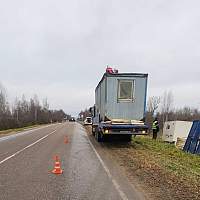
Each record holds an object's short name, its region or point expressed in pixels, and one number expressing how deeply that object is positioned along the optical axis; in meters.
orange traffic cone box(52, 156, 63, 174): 6.00
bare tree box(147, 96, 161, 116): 48.59
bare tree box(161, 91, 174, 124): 50.87
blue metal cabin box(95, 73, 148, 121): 10.91
